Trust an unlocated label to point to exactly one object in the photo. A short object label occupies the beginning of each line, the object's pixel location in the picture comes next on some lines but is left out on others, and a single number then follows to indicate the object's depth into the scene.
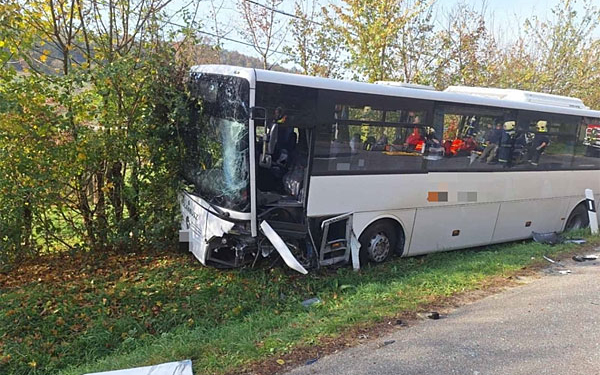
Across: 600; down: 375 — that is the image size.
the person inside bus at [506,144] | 8.02
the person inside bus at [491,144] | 7.82
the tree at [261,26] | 13.60
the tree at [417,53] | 14.16
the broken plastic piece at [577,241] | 8.03
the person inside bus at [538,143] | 8.52
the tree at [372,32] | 13.02
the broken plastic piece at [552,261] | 6.62
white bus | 5.40
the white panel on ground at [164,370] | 3.44
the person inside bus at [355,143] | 6.10
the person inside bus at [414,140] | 6.69
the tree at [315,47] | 13.82
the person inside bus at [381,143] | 6.36
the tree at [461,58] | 14.66
